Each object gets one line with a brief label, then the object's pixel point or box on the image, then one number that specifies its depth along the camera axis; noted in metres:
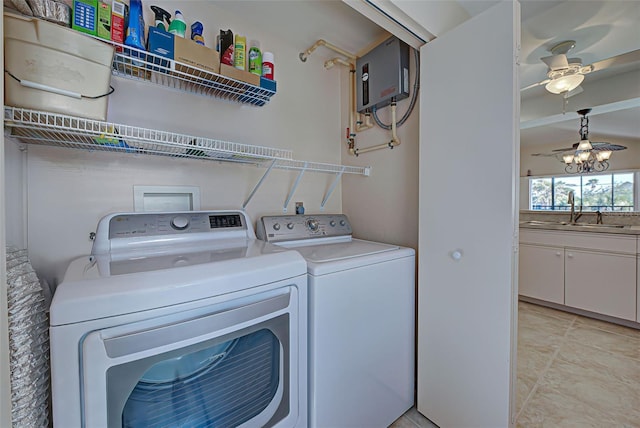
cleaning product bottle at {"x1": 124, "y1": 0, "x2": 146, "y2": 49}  1.09
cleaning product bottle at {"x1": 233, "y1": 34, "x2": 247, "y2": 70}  1.45
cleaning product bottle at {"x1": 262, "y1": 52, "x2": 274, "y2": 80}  1.55
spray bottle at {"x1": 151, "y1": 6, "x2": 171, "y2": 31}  1.21
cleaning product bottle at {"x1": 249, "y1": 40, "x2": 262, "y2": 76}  1.51
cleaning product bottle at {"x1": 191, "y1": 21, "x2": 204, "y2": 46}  1.37
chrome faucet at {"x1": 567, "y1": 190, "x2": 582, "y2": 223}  3.74
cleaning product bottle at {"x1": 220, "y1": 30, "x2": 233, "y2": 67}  1.42
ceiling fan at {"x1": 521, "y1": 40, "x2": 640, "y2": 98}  2.17
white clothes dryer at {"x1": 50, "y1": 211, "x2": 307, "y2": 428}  0.68
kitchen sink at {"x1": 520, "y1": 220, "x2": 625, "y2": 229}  3.38
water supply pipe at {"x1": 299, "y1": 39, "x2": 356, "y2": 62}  1.89
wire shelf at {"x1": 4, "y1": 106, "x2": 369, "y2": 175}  0.87
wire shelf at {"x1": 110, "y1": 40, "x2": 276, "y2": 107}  1.15
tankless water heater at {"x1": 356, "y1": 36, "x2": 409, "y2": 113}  1.69
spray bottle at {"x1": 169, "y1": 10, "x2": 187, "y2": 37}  1.24
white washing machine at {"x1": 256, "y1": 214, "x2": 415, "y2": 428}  1.13
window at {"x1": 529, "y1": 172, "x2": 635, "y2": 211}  4.12
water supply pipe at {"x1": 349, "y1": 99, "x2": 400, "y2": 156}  1.78
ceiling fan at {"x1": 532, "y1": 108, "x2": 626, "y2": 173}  3.41
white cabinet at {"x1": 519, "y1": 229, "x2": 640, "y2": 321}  2.59
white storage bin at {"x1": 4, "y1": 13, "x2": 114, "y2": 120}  0.81
